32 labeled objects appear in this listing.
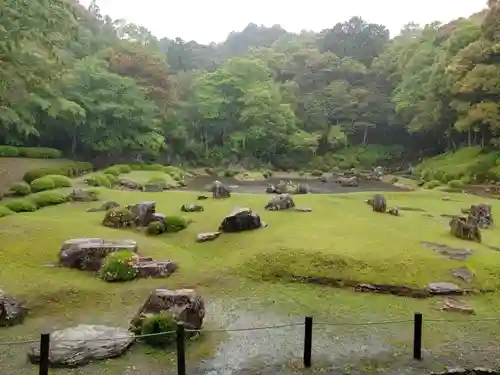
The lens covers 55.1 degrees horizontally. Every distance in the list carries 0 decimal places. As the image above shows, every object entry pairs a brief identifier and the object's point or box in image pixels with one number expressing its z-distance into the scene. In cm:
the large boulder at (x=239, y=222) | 1681
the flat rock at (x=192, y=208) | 2063
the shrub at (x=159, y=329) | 959
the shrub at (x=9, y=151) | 3606
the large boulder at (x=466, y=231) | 1627
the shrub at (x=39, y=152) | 3853
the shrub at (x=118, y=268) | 1285
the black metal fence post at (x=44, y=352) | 775
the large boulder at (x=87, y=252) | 1359
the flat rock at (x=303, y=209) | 2032
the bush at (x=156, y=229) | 1705
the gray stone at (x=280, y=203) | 2066
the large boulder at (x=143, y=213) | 1795
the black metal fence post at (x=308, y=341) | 895
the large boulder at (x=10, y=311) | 1039
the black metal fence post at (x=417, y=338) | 924
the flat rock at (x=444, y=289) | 1236
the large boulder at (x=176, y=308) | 1000
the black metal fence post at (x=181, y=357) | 821
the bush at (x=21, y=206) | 2053
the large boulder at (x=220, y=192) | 2466
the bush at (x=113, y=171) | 3666
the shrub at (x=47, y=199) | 2246
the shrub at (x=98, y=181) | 3058
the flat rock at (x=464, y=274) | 1292
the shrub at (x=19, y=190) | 2511
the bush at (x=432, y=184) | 3651
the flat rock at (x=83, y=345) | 867
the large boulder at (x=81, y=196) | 2395
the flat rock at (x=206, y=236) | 1622
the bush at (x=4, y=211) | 1867
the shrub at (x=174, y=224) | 1741
